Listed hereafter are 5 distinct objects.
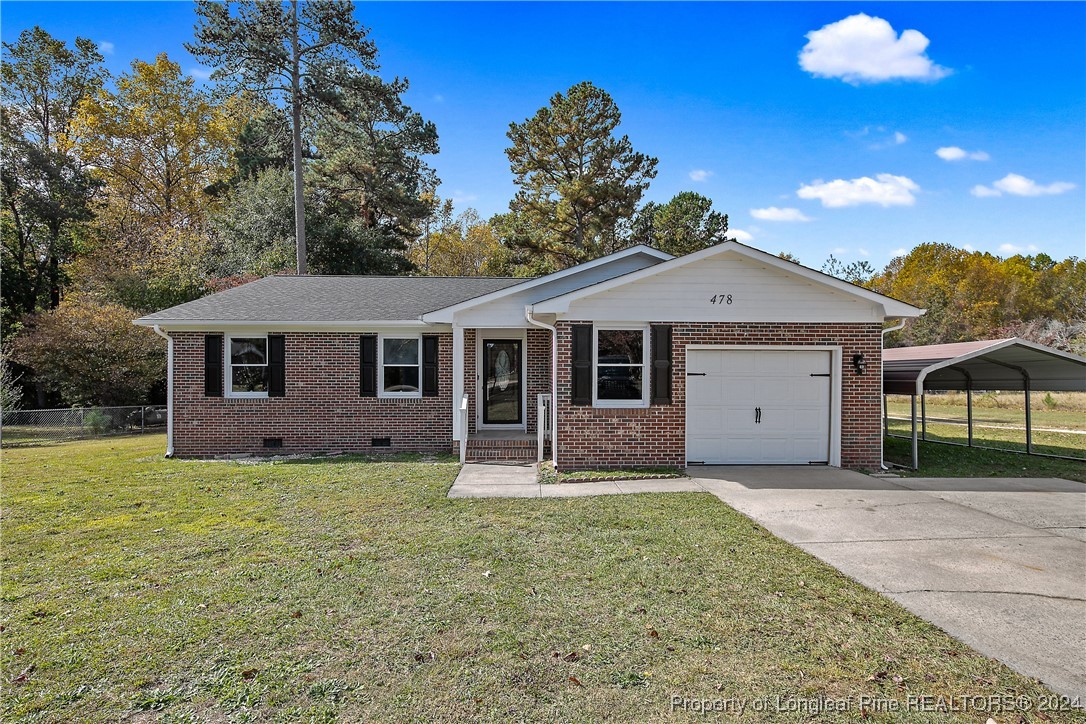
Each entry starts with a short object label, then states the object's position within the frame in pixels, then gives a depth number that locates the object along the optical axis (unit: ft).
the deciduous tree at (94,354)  63.26
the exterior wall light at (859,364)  32.09
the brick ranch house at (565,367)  31.83
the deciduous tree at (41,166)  85.71
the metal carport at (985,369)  33.37
